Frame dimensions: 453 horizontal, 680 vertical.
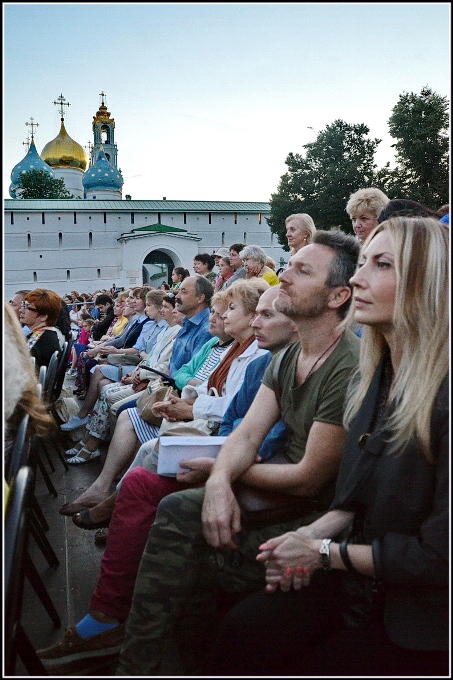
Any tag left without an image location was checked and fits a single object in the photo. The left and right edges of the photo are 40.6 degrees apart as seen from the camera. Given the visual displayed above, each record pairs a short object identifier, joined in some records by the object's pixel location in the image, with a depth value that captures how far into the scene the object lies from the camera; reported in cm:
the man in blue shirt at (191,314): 482
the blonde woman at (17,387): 200
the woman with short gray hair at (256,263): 636
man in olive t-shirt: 202
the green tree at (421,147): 2998
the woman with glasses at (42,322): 527
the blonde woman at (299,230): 604
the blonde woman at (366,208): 476
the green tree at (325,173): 3728
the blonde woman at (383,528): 154
